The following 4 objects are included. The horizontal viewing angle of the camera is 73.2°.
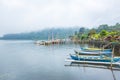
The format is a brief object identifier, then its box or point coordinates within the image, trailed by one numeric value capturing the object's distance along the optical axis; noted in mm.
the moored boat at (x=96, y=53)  19609
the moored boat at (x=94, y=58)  14213
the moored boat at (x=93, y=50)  20914
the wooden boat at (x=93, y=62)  13995
